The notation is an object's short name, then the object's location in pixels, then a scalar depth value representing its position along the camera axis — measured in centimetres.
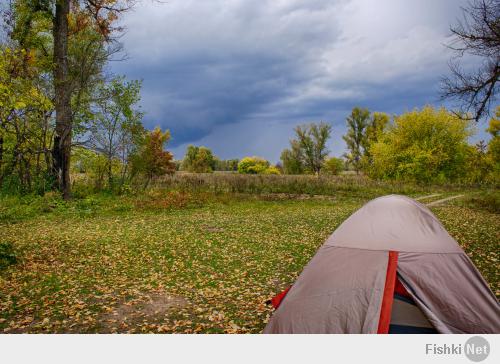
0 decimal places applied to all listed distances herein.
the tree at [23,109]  855
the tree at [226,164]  8469
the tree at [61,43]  1964
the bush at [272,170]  6819
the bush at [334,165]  6700
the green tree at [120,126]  2375
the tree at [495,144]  3813
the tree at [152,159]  2539
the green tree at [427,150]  3766
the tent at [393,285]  502
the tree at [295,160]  5778
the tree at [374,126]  6188
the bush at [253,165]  6944
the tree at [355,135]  6278
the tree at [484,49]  1324
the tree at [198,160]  6191
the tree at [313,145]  5609
